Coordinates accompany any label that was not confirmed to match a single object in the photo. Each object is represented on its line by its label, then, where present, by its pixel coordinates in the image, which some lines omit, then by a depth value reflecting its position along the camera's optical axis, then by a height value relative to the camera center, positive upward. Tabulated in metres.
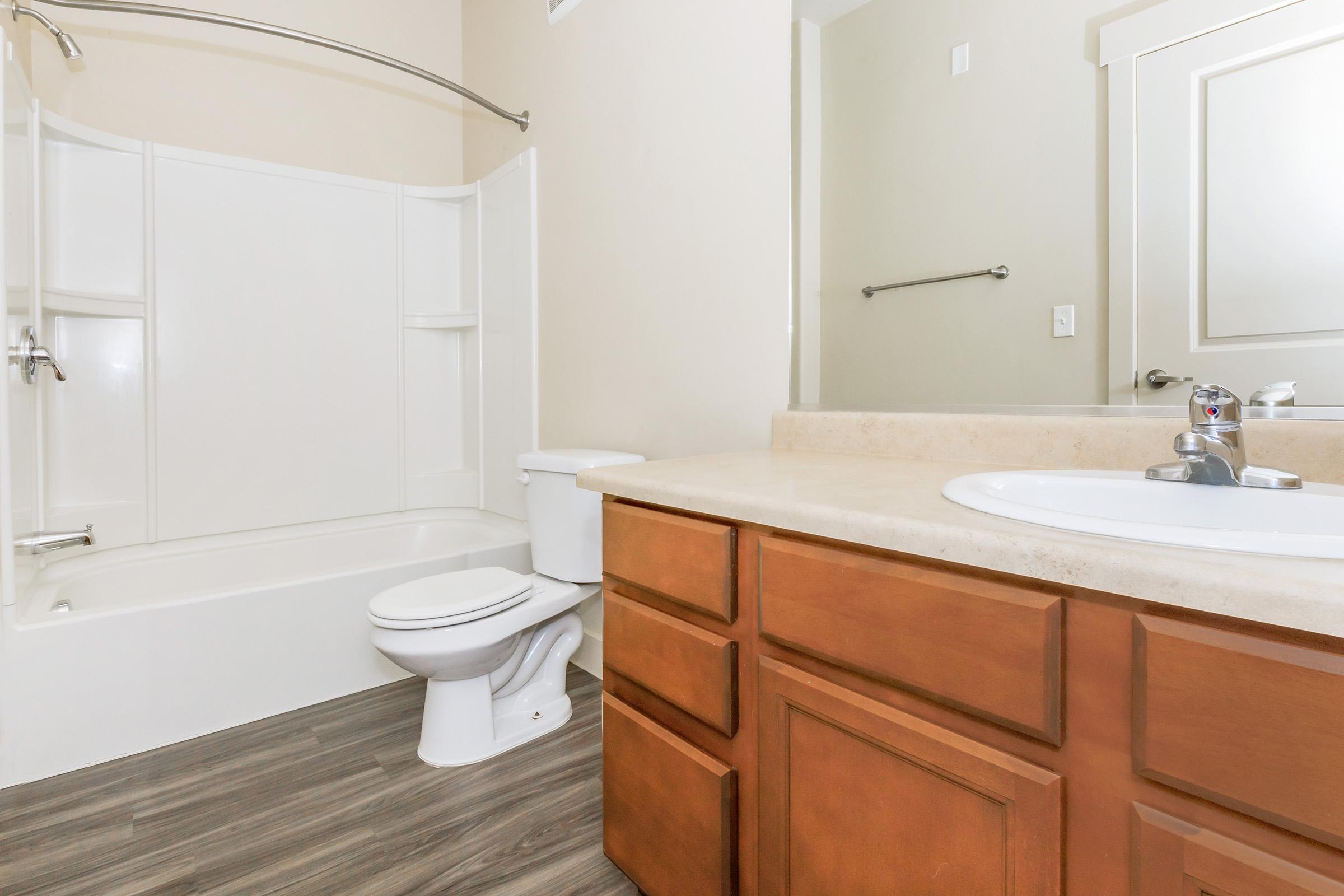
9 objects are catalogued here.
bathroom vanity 0.51 -0.27
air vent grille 2.31 +1.53
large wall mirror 0.91 +0.40
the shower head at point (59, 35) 1.91 +1.23
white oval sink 0.57 -0.09
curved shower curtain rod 1.91 +1.29
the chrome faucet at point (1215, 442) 0.82 -0.01
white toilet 1.65 -0.50
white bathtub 1.68 -0.58
